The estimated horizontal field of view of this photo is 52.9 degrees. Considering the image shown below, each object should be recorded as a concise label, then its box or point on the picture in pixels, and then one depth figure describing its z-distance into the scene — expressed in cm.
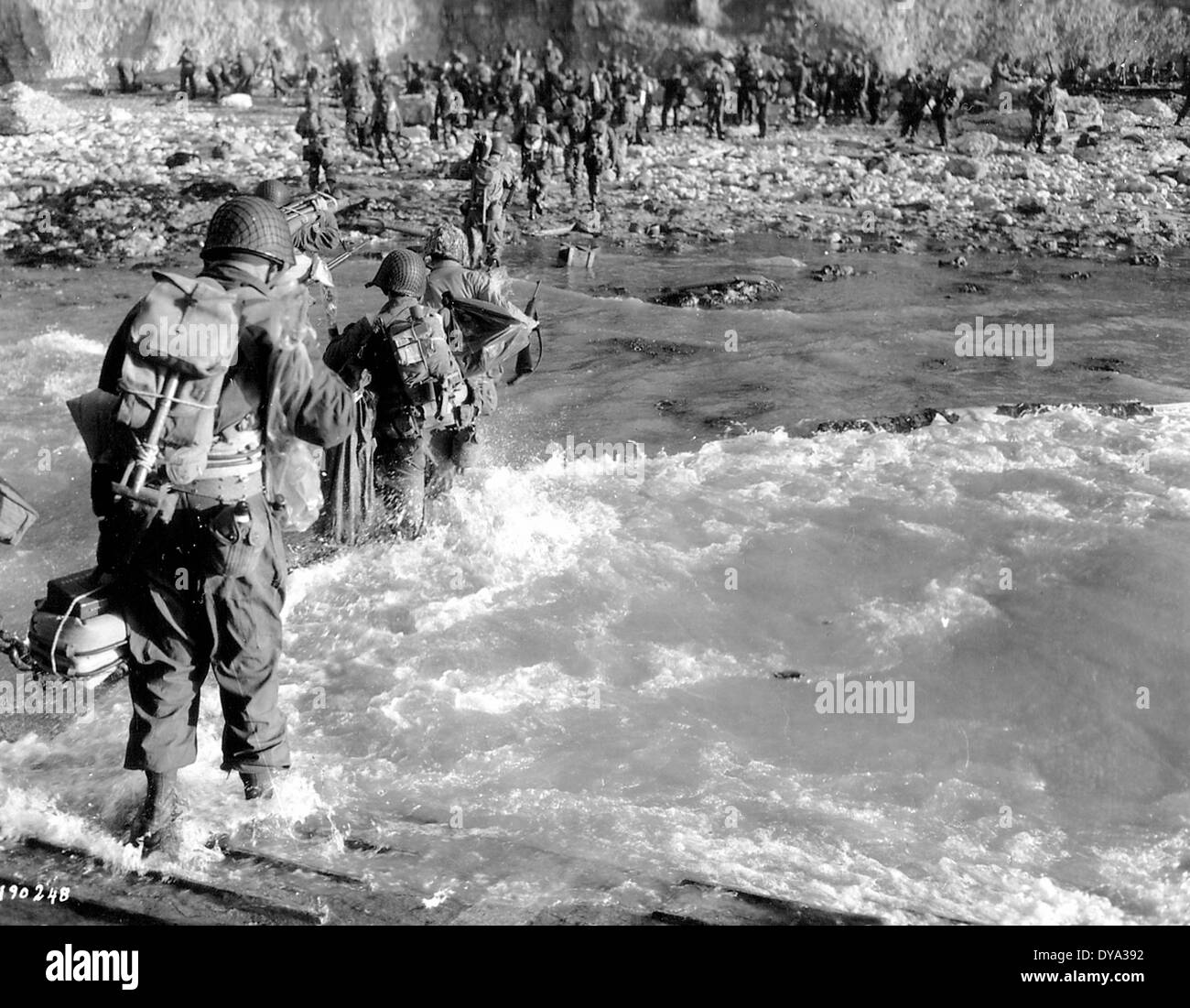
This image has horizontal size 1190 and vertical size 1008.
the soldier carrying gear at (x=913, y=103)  2245
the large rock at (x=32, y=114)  2330
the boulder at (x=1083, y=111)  2342
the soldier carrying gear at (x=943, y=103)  2200
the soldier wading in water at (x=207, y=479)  314
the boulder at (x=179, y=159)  1927
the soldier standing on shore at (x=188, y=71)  2866
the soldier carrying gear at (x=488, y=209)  1111
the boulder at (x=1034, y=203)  1741
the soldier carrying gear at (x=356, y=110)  2098
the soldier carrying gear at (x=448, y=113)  2195
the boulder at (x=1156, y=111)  2408
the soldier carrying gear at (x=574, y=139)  1817
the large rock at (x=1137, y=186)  1841
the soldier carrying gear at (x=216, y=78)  2855
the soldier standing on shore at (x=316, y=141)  1736
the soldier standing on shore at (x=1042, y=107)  2141
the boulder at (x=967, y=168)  1927
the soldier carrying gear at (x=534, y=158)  1664
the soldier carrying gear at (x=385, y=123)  2005
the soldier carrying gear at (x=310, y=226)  584
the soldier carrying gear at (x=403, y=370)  559
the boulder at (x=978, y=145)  2111
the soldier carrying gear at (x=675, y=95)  2512
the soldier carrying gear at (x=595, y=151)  1712
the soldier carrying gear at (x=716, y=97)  2316
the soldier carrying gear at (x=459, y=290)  626
